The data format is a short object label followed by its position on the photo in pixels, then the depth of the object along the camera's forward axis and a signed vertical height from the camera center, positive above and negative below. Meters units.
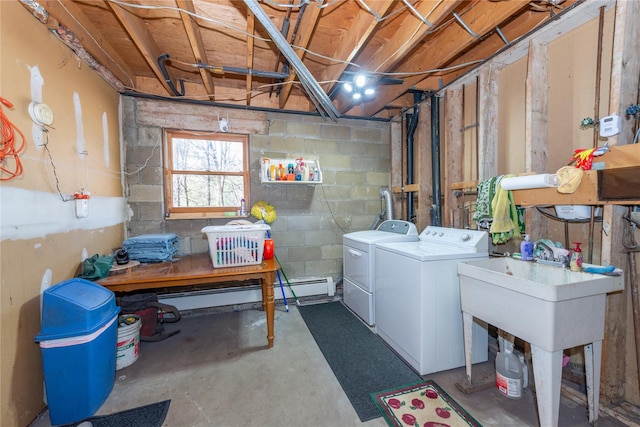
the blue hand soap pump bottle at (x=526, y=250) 1.83 -0.33
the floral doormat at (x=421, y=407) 1.54 -1.25
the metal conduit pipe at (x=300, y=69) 1.63 +1.13
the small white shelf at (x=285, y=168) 3.08 +0.44
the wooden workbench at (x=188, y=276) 1.95 -0.53
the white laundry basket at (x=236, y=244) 2.26 -0.34
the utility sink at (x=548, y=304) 1.29 -0.54
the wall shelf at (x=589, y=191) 1.40 +0.07
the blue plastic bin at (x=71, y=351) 1.52 -0.83
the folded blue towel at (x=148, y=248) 2.48 -0.39
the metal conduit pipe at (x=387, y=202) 3.46 +0.02
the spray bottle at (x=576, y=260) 1.57 -0.35
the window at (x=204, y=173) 3.03 +0.37
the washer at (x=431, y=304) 1.93 -0.76
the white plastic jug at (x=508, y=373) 1.72 -1.13
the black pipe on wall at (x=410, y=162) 3.30 +0.52
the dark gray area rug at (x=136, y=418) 1.56 -1.26
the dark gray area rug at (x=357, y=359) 1.80 -1.26
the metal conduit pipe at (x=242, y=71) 2.39 +1.22
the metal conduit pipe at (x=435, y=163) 2.87 +0.43
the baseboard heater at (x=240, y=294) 2.96 -1.04
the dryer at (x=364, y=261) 2.63 -0.60
